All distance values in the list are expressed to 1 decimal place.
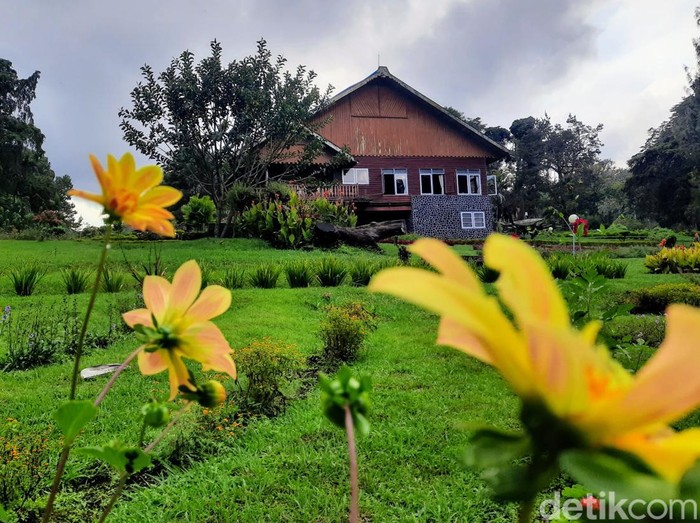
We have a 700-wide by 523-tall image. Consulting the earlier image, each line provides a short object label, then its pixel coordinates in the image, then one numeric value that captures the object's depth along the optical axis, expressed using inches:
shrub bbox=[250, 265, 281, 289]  259.2
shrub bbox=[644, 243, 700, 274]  322.7
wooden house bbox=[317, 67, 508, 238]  687.7
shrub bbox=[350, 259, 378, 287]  272.0
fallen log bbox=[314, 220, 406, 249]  413.1
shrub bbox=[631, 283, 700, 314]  210.1
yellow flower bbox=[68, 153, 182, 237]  18.1
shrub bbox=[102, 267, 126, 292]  235.8
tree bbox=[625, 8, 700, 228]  831.1
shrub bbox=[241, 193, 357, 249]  403.9
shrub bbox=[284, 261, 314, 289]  263.6
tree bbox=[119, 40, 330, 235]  470.0
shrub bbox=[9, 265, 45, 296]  218.8
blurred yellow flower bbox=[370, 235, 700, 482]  7.7
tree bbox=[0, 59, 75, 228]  794.2
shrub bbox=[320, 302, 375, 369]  149.6
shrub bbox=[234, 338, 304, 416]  113.5
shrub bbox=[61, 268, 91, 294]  227.3
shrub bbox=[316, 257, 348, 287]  270.2
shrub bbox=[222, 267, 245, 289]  249.0
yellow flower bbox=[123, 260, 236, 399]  16.5
